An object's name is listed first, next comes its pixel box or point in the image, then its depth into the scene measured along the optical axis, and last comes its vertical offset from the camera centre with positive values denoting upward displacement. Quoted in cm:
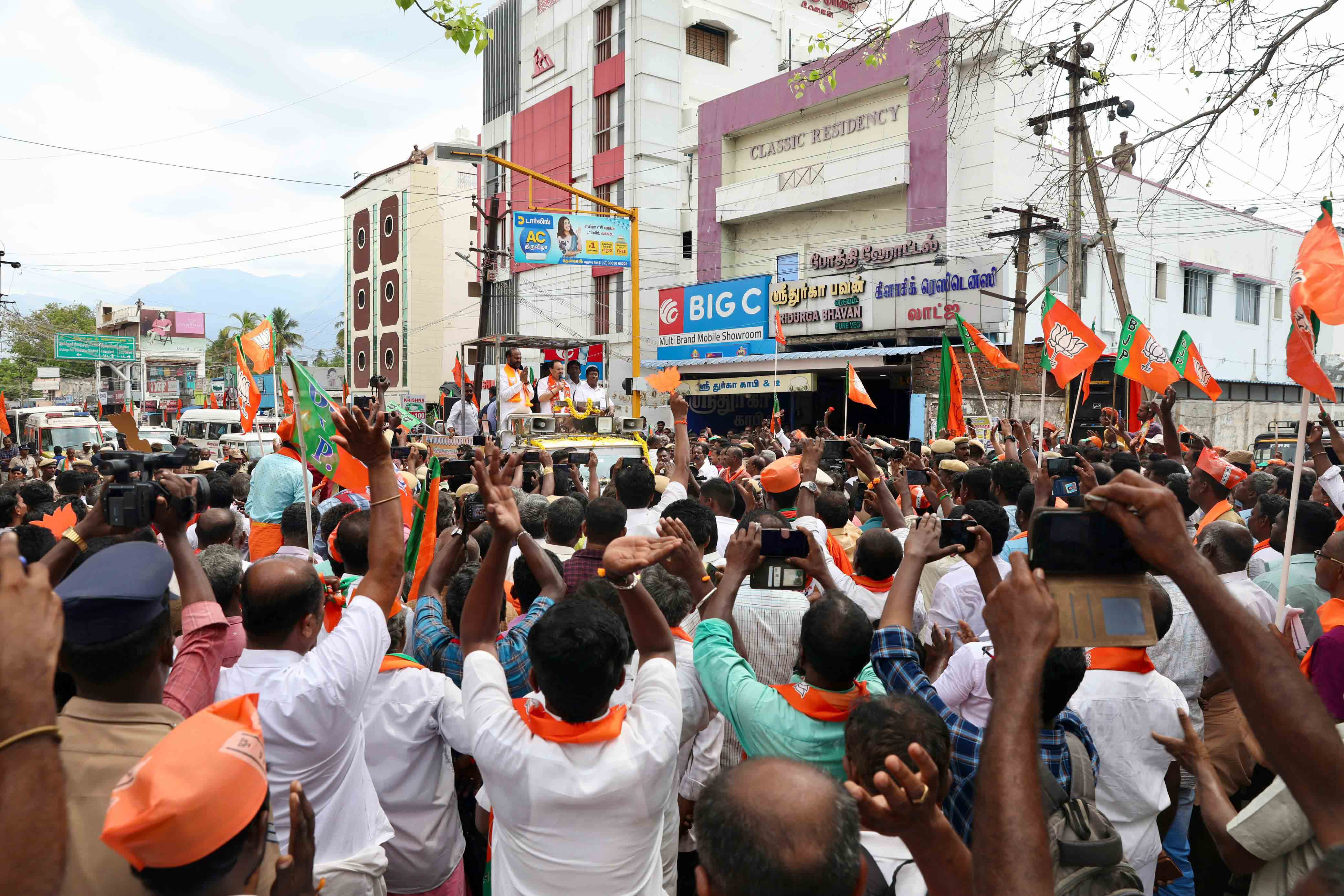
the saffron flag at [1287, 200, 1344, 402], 383 +48
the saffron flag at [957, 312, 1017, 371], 1328 +73
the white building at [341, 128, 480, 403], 4528 +621
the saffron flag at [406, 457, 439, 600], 365 -59
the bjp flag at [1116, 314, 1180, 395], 1048 +49
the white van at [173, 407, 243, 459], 2769 -113
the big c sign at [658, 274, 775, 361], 2597 +229
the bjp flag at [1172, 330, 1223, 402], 1062 +43
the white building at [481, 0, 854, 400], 3250 +1086
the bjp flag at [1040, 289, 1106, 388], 1023 +65
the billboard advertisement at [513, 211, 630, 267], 2083 +365
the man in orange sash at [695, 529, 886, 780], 266 -89
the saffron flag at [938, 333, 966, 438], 1117 +0
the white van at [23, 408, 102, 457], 2697 -139
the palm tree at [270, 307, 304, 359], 7238 +528
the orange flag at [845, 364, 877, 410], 1271 +12
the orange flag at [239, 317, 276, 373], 1084 +50
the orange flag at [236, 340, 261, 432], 1055 -9
